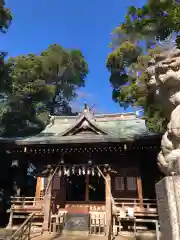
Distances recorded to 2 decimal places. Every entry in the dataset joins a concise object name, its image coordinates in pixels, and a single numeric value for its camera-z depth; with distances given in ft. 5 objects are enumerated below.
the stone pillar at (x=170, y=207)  11.69
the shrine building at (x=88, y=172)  33.74
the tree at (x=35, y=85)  89.15
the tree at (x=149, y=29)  22.99
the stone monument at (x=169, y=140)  12.03
